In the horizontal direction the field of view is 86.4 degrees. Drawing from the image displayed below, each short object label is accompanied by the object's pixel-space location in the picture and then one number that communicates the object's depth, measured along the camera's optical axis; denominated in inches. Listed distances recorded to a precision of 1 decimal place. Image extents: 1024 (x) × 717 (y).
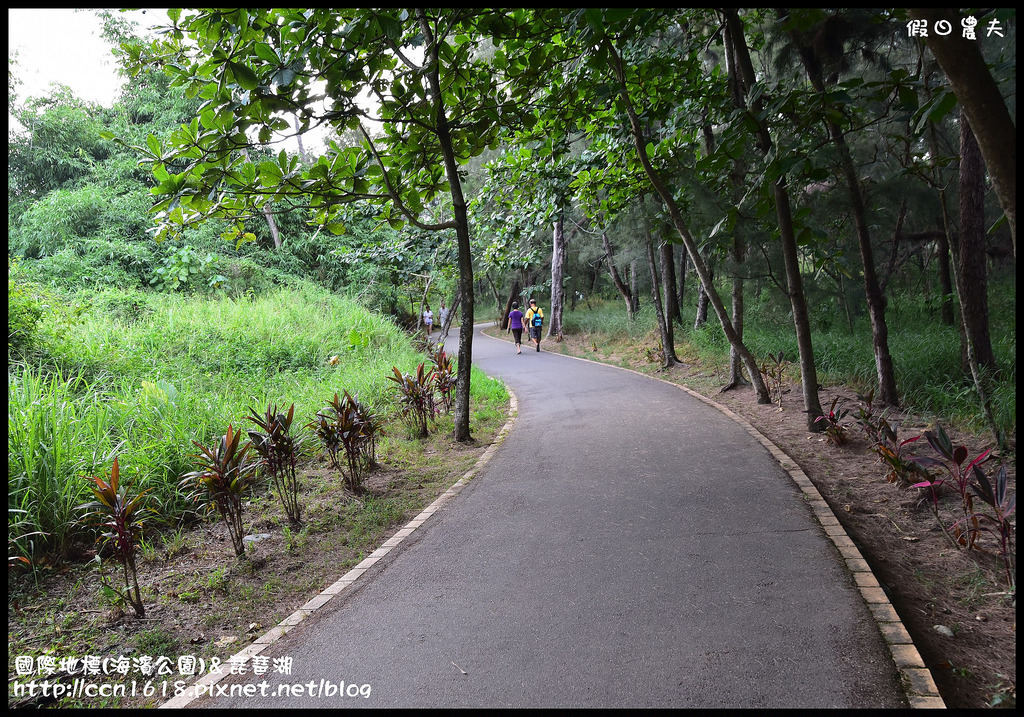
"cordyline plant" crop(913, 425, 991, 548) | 141.9
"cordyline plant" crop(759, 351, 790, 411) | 338.4
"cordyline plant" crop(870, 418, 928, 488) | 187.3
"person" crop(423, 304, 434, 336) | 759.2
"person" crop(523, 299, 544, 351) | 717.9
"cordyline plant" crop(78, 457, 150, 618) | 131.0
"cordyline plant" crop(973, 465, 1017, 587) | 123.9
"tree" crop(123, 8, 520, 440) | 157.2
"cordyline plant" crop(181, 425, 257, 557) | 158.9
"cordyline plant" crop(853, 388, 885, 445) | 220.5
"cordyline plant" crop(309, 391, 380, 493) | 217.9
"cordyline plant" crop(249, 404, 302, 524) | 186.5
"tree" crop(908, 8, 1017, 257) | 95.0
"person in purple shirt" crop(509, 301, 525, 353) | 705.5
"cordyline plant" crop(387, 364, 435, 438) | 299.8
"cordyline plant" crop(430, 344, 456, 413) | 346.6
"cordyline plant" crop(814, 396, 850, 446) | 241.8
